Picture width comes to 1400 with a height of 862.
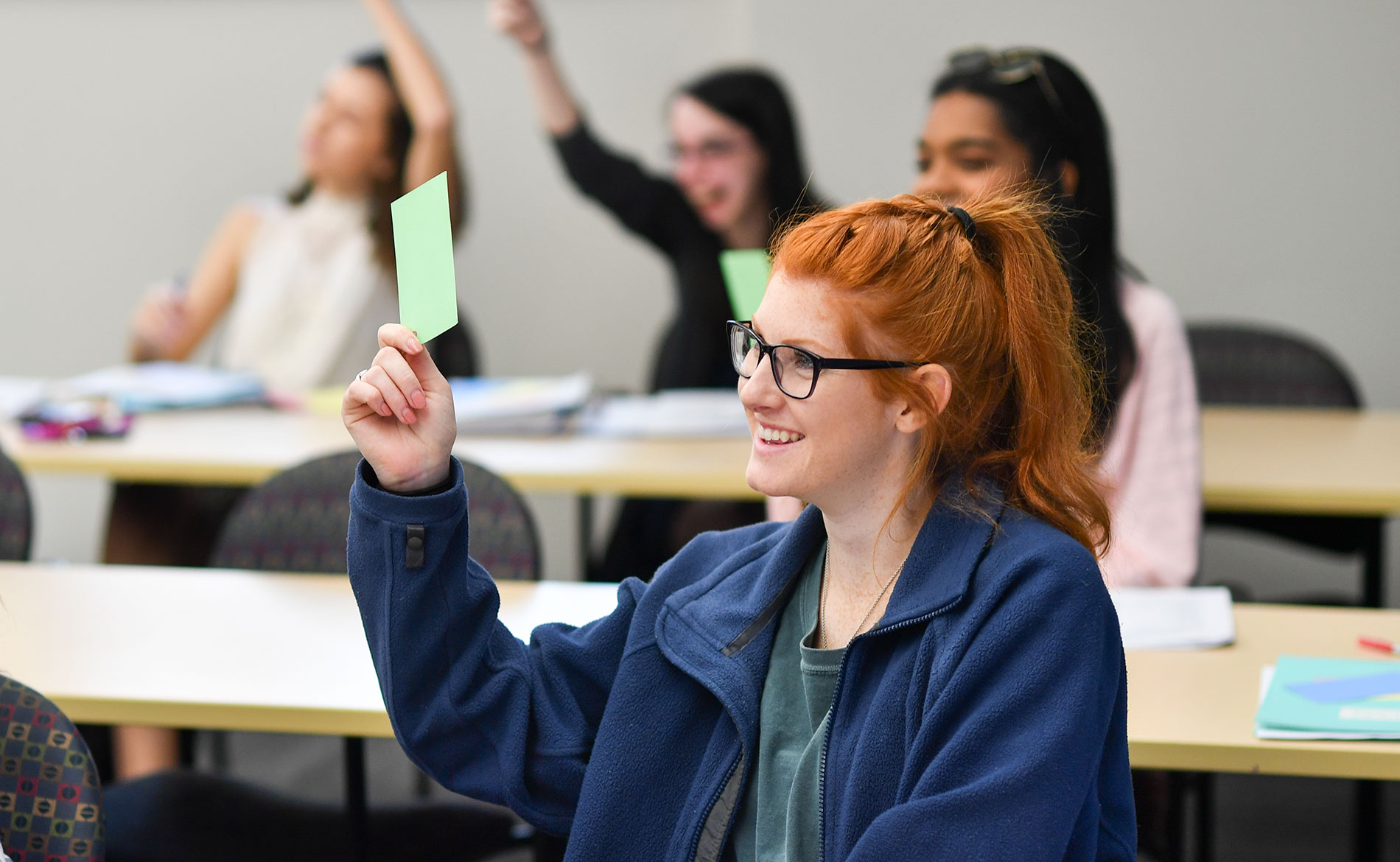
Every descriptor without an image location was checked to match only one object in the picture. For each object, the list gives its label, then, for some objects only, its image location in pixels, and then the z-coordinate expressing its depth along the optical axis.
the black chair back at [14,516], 3.67
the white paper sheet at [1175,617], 3.13
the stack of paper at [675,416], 4.77
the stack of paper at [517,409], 4.77
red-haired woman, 2.49
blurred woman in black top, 5.30
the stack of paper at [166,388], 5.26
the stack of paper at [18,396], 5.09
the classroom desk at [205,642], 2.97
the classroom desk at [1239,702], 2.81
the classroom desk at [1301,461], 3.88
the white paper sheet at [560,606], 3.20
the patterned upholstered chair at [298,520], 3.51
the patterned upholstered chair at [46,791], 2.67
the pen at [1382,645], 3.11
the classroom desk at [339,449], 4.18
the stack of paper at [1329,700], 2.84
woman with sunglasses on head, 3.55
